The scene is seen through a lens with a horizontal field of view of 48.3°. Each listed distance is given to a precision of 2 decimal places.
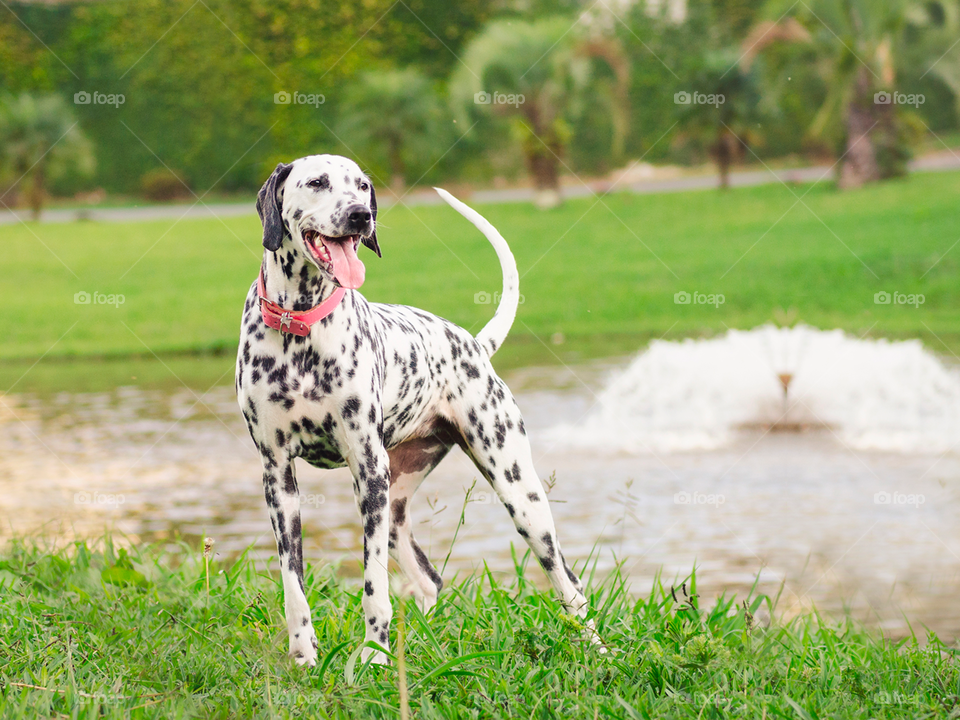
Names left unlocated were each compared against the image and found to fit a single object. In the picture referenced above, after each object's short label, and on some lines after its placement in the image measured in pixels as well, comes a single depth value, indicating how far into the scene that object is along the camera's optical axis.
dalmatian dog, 3.54
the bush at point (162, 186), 25.19
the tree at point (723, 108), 21.78
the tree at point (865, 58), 19.98
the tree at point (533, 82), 20.77
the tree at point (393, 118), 22.36
